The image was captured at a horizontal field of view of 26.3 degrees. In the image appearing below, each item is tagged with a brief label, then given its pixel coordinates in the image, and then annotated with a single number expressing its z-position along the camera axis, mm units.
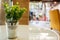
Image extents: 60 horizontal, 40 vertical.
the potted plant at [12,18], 1212
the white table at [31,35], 1291
